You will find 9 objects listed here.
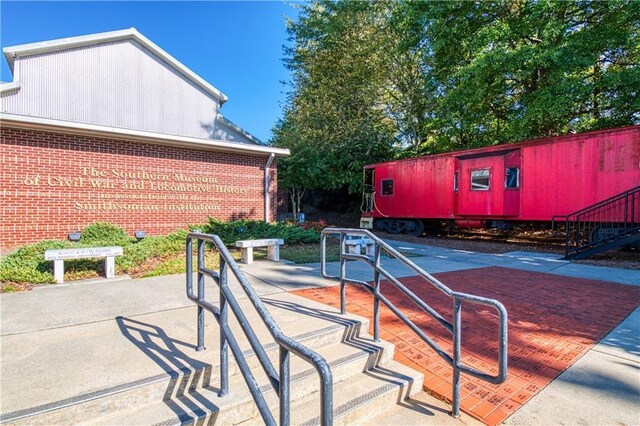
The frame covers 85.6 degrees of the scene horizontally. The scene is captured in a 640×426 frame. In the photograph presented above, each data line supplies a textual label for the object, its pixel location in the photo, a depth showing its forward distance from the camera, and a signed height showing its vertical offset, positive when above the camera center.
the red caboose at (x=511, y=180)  9.42 +1.10
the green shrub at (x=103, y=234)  7.99 -0.58
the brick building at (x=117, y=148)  7.79 +1.65
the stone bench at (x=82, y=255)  5.37 -0.74
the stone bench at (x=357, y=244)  7.52 -0.76
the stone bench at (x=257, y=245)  7.22 -0.79
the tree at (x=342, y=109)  18.12 +5.64
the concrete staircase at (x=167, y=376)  2.07 -1.13
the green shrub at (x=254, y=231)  9.26 -0.58
